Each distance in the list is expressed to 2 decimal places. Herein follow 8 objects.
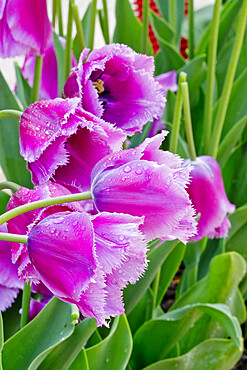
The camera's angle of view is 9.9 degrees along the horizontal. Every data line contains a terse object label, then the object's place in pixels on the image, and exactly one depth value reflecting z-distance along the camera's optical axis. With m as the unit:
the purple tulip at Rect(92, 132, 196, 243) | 0.87
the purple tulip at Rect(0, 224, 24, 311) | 1.08
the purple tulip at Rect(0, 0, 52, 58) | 1.09
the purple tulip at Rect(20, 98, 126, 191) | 0.94
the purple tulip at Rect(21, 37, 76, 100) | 1.34
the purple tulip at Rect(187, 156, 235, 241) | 1.33
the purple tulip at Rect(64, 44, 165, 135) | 1.03
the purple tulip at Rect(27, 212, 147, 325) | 0.85
